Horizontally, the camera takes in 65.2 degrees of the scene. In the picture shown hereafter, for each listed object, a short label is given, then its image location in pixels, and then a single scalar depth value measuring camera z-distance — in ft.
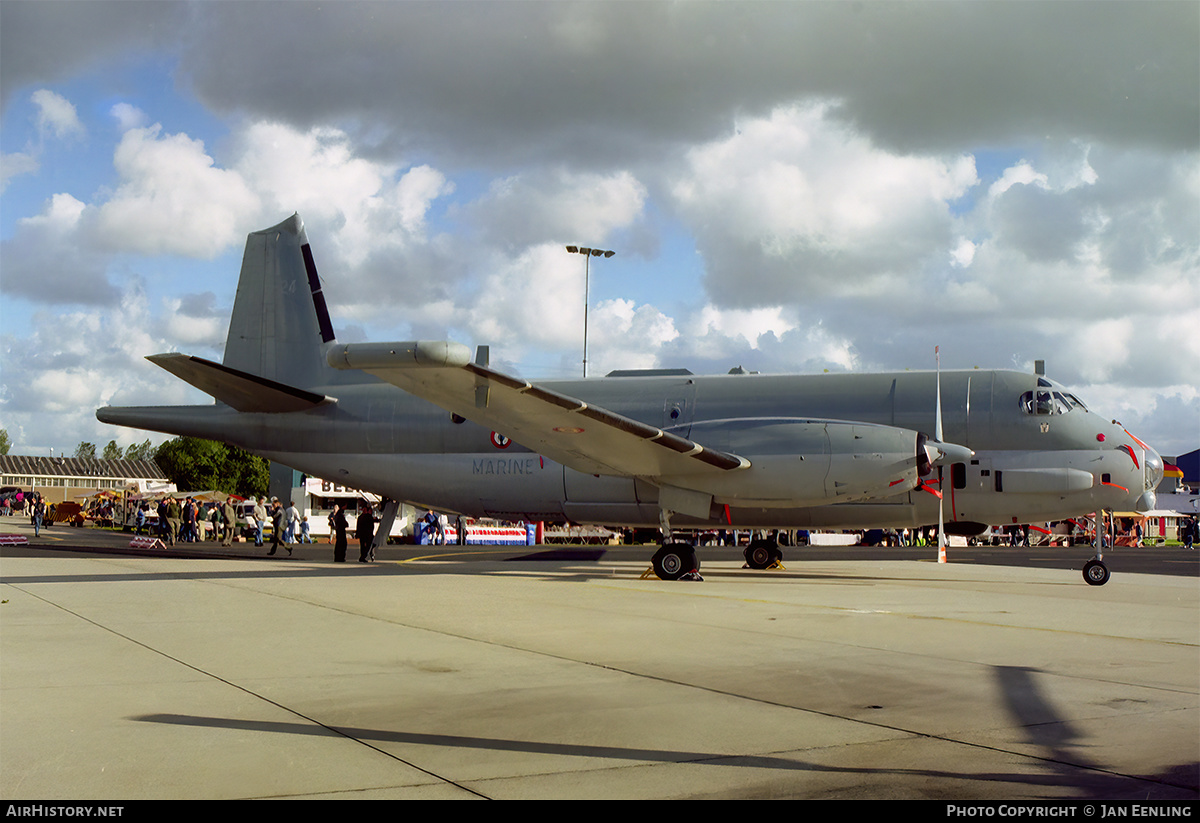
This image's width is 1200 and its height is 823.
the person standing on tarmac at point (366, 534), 78.54
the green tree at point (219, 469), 349.61
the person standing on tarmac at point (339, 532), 78.84
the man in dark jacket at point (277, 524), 90.43
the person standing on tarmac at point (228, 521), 123.85
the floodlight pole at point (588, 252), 146.41
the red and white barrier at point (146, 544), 100.37
